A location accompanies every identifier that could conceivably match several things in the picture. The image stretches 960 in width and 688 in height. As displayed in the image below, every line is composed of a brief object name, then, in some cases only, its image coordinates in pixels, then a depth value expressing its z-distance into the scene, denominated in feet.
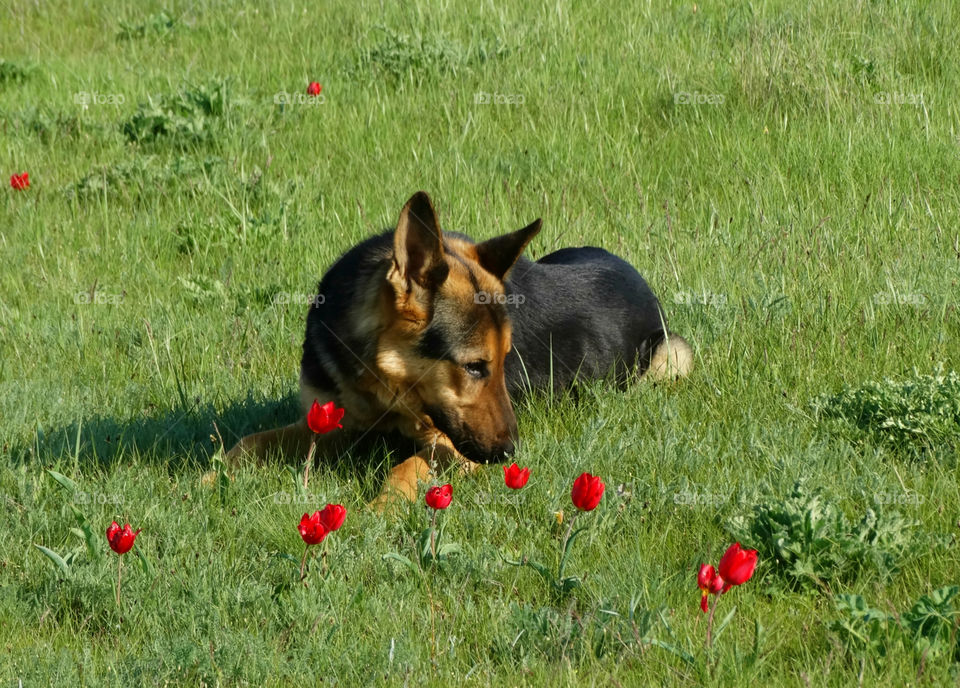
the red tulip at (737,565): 16.44
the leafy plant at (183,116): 52.19
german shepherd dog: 27.40
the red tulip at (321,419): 21.63
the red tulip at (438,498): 19.65
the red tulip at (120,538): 18.84
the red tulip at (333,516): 19.03
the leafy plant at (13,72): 63.31
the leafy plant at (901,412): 26.63
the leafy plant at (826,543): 21.45
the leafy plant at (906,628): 18.49
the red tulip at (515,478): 20.15
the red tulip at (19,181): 48.25
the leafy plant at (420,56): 57.00
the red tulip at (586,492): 18.84
